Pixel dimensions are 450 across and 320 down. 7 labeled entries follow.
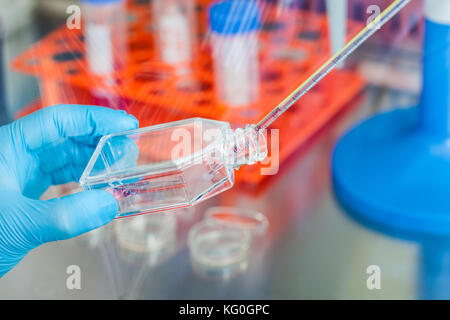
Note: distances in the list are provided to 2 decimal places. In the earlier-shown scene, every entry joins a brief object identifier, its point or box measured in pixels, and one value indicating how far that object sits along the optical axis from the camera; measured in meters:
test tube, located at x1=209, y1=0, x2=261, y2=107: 1.10
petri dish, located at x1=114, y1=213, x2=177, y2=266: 1.07
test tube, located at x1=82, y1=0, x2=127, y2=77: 1.23
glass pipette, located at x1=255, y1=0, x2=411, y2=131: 0.80
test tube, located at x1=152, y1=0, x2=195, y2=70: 1.27
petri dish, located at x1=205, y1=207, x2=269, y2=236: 1.09
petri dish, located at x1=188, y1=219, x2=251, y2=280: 1.03
